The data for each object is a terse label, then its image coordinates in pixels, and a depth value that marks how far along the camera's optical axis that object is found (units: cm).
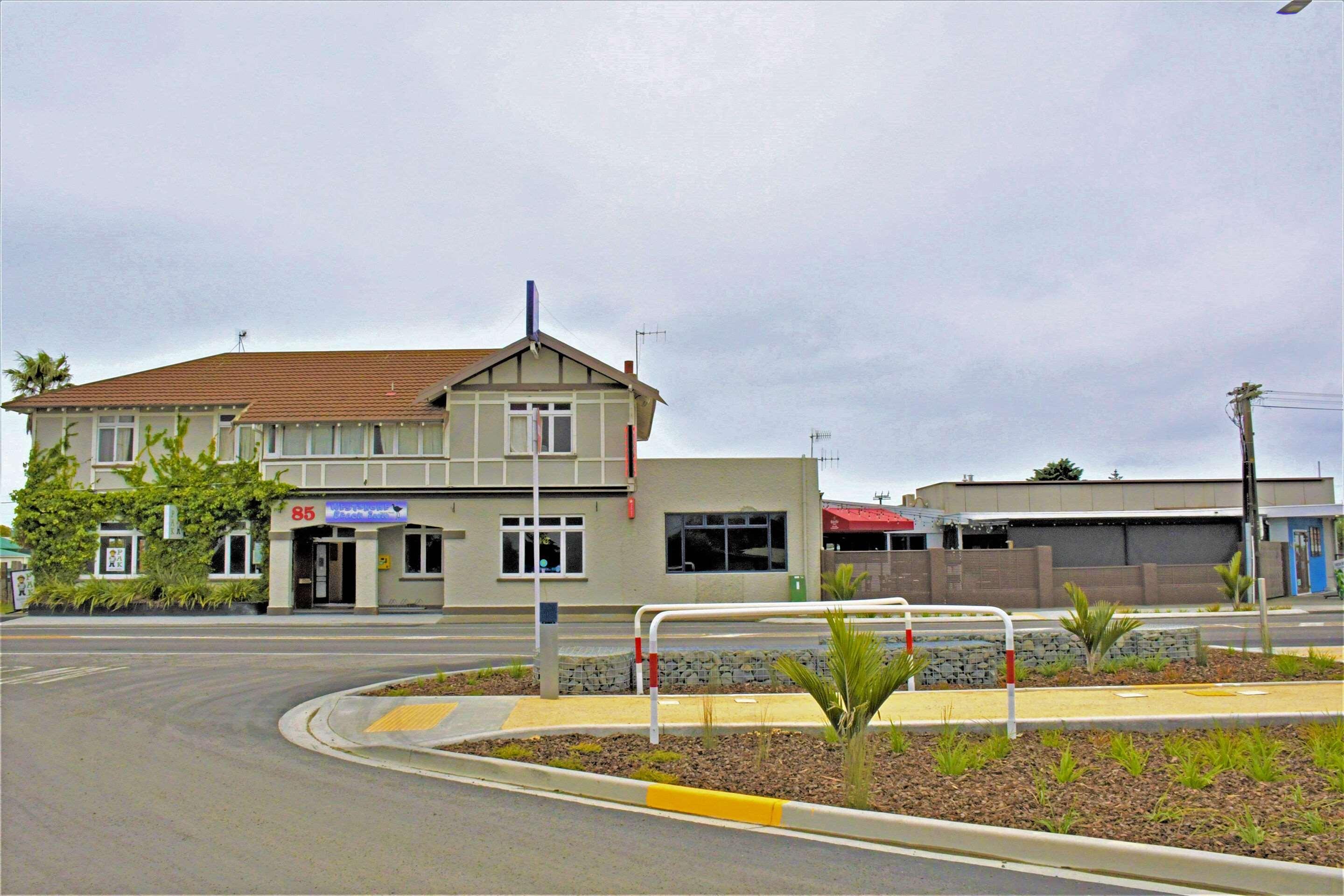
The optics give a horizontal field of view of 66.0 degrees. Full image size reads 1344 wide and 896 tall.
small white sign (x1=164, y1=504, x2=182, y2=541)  3186
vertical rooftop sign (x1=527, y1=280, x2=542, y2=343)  2967
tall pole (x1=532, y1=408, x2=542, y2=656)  1795
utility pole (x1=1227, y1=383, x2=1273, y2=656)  3462
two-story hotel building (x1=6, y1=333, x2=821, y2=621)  3117
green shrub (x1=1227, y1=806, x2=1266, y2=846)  642
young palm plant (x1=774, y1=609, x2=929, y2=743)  895
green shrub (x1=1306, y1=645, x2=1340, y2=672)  1408
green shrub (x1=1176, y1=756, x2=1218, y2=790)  771
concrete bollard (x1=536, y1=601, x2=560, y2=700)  1252
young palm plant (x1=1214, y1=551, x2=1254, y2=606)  3188
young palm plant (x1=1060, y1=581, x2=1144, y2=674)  1427
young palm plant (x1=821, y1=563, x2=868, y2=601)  3081
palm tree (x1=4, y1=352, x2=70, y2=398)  4675
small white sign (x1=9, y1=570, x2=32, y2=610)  3216
